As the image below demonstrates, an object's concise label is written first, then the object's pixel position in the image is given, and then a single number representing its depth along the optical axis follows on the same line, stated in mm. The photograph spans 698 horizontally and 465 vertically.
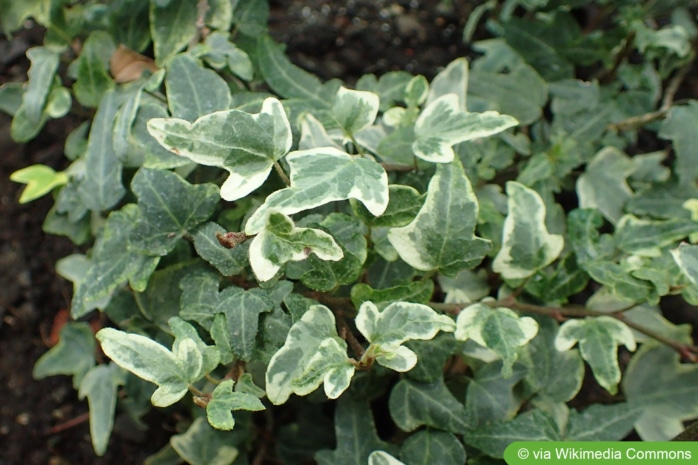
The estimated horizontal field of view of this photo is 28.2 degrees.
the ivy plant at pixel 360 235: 437
